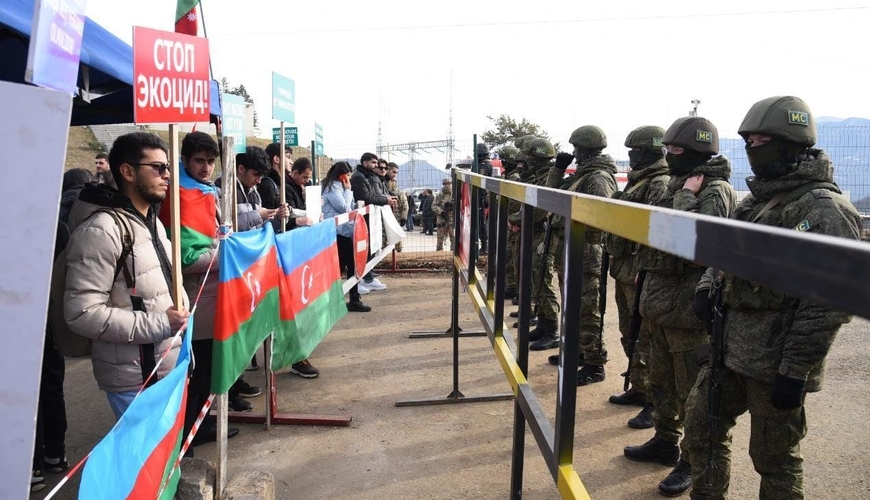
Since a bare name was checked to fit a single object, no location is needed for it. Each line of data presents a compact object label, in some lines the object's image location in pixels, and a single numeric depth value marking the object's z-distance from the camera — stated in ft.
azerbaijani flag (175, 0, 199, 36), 11.24
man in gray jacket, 8.86
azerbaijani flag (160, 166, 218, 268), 12.53
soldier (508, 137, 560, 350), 22.27
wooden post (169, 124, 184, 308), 9.12
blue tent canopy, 12.05
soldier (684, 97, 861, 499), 8.21
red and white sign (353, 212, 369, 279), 24.34
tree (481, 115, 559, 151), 112.16
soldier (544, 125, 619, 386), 18.56
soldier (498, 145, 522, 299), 26.45
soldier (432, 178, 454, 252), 46.08
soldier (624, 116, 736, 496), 12.06
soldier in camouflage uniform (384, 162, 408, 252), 45.85
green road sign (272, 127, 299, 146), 43.29
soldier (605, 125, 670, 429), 15.24
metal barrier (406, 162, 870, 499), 2.47
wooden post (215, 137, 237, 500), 11.02
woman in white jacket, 27.35
